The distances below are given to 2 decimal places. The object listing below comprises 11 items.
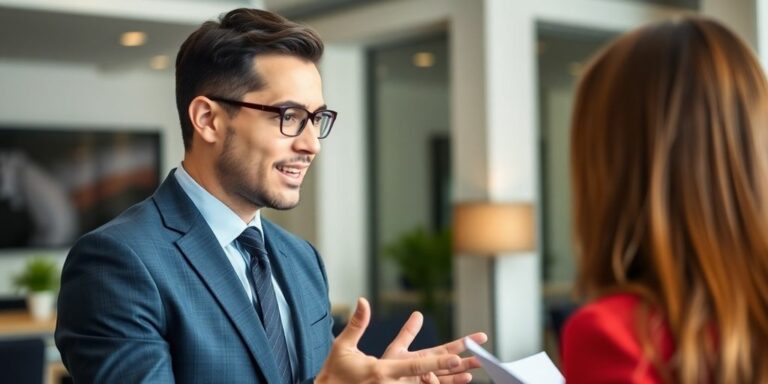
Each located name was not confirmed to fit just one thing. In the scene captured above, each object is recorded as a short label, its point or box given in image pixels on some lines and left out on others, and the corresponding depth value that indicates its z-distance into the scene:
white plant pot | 6.51
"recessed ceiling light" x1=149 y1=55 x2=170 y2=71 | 8.50
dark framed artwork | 8.95
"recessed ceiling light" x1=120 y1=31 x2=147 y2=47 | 7.34
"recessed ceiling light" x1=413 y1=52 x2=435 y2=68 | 7.95
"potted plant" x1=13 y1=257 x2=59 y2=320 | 6.52
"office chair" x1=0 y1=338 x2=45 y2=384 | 3.13
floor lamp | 6.43
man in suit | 1.77
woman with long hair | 1.03
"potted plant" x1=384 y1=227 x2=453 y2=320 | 7.88
